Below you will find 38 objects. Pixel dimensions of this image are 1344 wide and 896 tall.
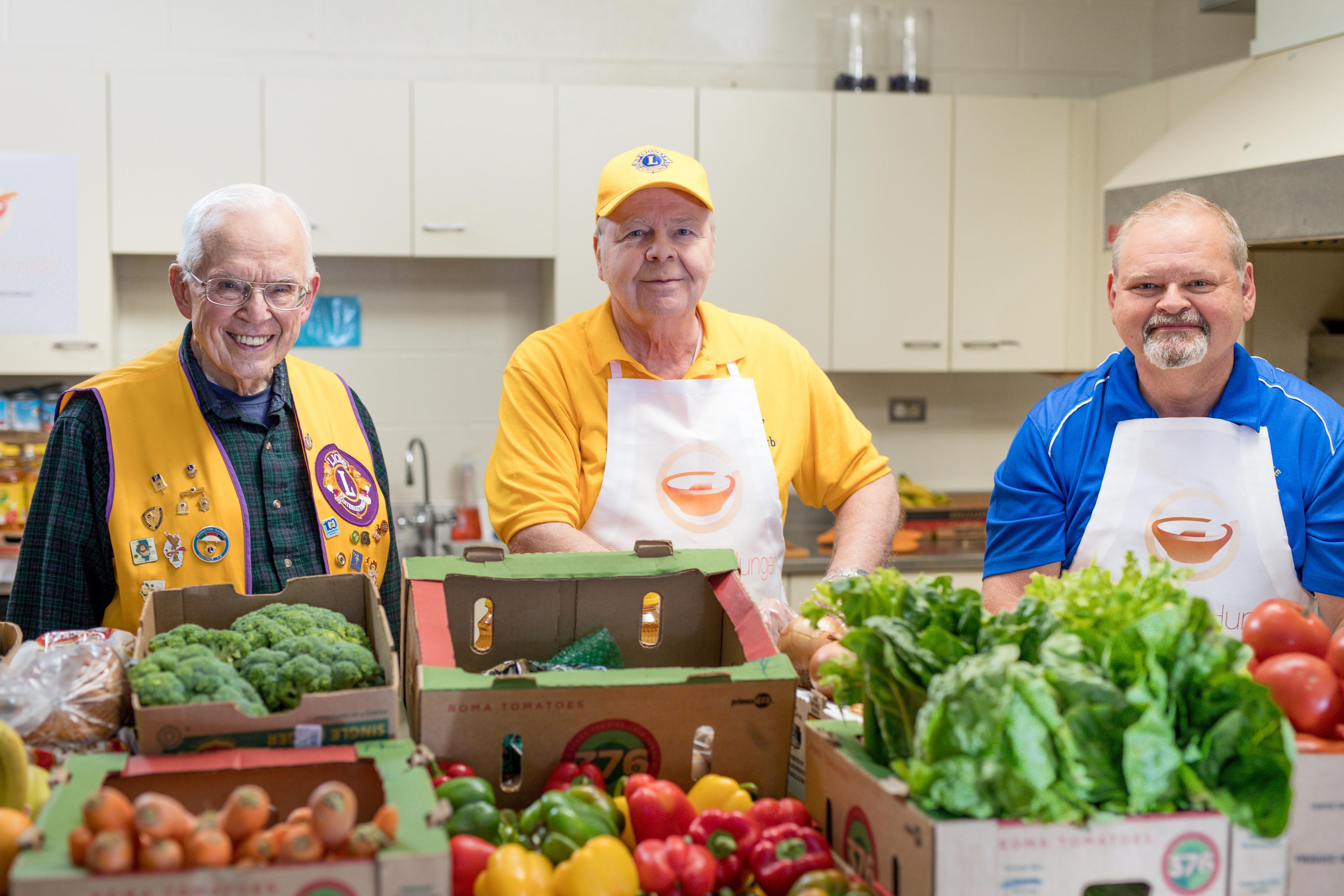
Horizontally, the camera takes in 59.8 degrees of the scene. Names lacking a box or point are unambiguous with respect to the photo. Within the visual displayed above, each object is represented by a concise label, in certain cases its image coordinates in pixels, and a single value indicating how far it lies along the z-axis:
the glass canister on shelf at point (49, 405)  3.29
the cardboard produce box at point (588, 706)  1.15
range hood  2.29
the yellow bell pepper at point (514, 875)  0.98
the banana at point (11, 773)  1.01
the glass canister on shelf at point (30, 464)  3.25
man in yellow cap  1.89
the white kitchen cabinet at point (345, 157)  3.21
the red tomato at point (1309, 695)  1.08
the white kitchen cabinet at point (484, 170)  3.30
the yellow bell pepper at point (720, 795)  1.16
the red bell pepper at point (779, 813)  1.13
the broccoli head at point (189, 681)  1.08
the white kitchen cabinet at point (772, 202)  3.45
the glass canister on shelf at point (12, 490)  3.20
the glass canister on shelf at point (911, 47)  3.67
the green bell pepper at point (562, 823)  1.04
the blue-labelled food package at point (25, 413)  3.27
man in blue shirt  1.72
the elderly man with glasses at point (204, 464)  1.64
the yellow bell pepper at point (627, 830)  1.12
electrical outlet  3.97
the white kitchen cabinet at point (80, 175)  3.07
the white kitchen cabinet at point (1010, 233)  3.59
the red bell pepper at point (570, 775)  1.15
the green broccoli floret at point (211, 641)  1.20
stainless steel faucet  3.50
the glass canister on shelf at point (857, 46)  3.64
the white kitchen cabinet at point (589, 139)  3.36
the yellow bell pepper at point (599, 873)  0.99
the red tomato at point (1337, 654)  1.14
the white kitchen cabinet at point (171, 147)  3.13
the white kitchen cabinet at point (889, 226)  3.52
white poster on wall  3.11
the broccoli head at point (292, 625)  1.22
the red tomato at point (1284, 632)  1.17
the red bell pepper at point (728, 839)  1.06
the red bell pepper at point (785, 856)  1.04
